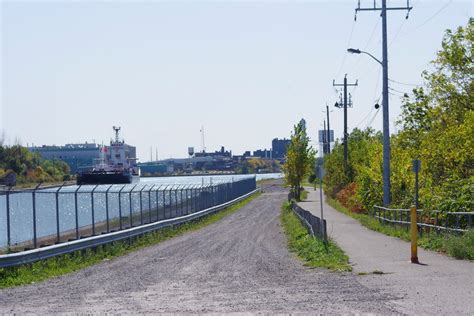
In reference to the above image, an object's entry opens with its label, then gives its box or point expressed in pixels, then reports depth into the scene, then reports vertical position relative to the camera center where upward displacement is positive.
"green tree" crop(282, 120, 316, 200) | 74.19 +0.29
